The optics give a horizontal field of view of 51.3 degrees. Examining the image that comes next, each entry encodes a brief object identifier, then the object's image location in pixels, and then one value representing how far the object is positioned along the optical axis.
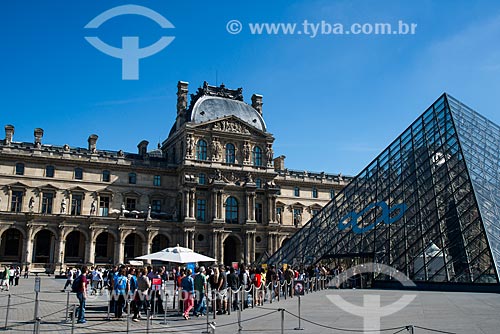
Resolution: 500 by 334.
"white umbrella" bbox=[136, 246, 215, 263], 18.95
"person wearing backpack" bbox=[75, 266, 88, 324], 12.69
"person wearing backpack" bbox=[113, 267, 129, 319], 13.38
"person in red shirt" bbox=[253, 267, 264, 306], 17.30
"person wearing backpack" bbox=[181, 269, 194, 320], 13.83
